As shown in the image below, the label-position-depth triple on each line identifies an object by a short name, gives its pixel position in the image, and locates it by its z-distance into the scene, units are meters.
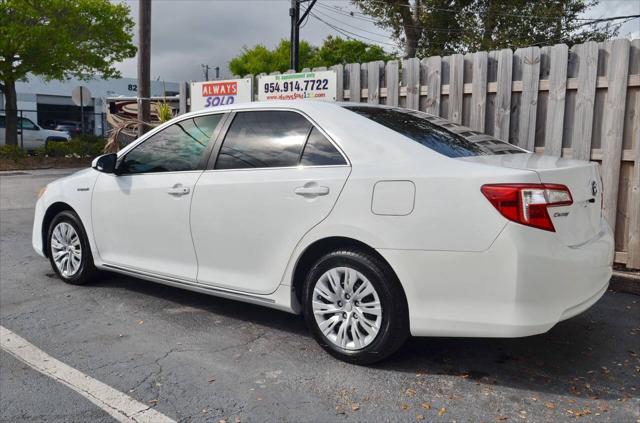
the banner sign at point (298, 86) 7.70
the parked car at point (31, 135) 24.28
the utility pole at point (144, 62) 10.17
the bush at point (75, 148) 20.66
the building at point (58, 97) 45.38
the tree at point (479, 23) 27.16
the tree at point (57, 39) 19.30
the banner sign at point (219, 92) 8.88
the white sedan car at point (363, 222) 3.08
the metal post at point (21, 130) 22.17
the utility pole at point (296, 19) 15.78
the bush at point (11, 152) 19.06
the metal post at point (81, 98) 20.84
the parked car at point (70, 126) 36.54
